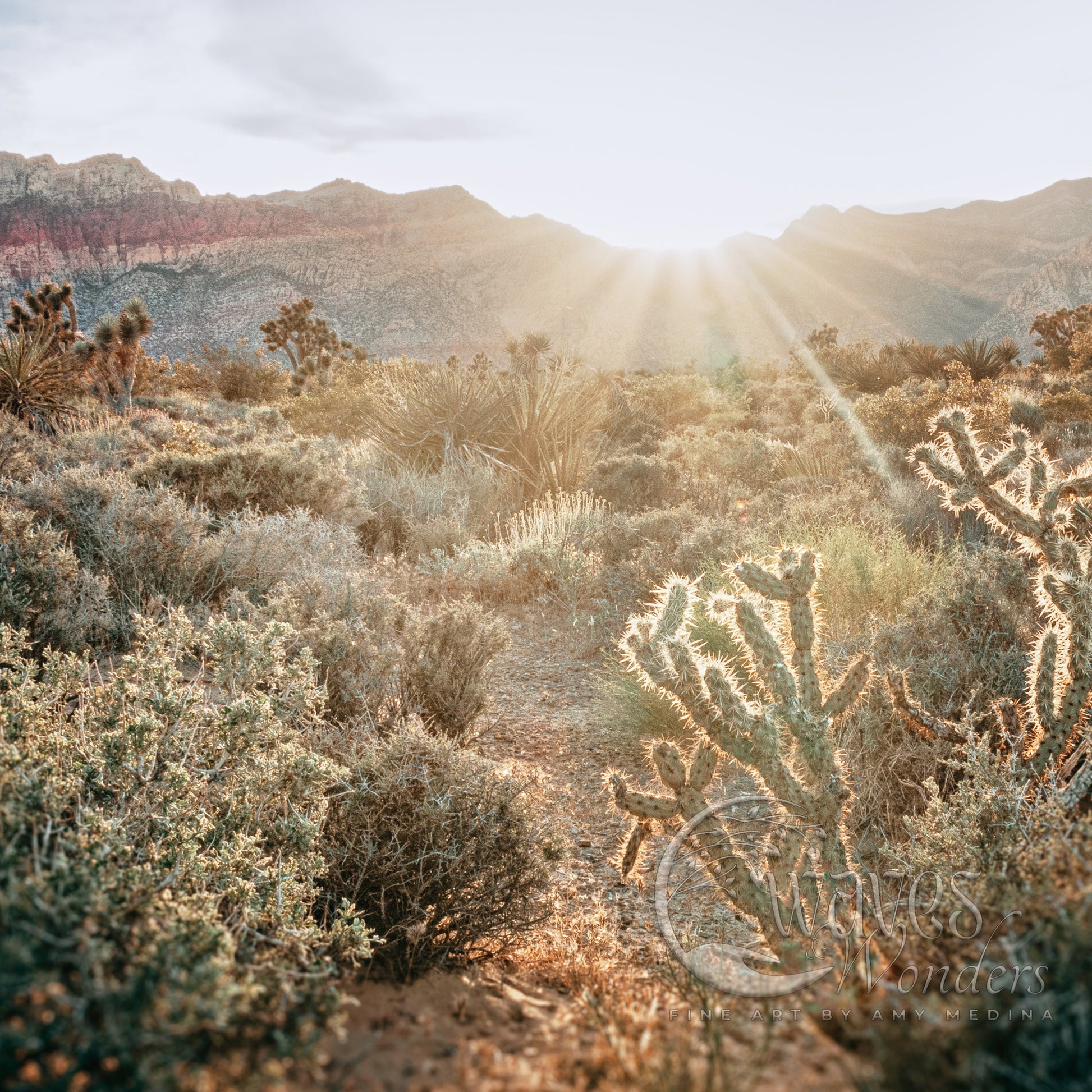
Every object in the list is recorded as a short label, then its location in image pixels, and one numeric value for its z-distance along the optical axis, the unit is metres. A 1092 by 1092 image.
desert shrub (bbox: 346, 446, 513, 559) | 8.44
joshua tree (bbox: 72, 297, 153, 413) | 19.81
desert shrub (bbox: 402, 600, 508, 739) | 4.55
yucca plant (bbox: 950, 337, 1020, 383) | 16.58
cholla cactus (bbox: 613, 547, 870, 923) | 2.50
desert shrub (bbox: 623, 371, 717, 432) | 17.91
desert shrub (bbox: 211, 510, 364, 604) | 5.48
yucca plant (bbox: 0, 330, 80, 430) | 9.89
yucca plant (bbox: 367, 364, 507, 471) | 10.96
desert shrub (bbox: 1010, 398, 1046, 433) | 11.66
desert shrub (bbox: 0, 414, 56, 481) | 6.60
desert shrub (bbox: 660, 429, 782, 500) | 9.91
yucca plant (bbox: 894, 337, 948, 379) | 18.33
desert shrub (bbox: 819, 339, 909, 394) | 19.48
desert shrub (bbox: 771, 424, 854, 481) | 9.86
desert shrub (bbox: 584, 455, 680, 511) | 10.55
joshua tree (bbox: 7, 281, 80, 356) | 21.16
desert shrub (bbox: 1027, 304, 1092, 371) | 21.25
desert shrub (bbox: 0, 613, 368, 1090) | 0.84
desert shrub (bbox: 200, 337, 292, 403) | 29.11
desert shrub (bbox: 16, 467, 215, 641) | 4.98
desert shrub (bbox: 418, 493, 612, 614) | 7.38
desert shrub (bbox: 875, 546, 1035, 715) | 4.07
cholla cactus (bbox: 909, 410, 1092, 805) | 2.69
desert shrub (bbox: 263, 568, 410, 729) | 4.14
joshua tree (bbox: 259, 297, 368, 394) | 34.09
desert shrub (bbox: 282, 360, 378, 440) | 14.71
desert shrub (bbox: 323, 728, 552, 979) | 2.43
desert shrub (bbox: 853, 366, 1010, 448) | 10.30
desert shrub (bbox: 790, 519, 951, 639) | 5.20
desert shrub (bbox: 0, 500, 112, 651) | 3.99
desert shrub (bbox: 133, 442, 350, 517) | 7.42
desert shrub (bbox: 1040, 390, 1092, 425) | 11.08
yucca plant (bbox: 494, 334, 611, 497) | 10.88
